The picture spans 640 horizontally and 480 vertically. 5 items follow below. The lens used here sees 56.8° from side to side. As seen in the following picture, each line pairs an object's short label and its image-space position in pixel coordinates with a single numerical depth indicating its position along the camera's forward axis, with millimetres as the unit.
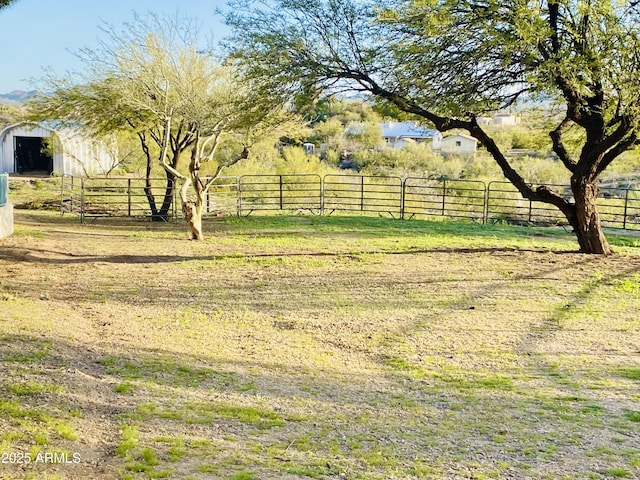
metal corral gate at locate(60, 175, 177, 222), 16266
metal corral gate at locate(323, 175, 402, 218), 17922
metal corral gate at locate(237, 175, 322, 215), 17297
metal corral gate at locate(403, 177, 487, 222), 19984
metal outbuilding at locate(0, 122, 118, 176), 27219
